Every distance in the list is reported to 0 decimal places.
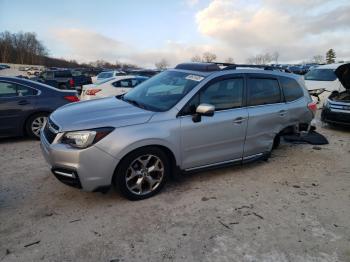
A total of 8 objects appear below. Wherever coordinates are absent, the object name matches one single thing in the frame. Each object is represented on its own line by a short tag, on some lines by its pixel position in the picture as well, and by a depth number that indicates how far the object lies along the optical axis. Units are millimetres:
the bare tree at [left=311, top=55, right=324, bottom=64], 83438
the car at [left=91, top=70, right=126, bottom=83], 21091
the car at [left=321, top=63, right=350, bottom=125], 7984
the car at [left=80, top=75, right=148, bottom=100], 10871
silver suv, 3621
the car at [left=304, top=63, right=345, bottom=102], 12312
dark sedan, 6629
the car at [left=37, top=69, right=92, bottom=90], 21994
